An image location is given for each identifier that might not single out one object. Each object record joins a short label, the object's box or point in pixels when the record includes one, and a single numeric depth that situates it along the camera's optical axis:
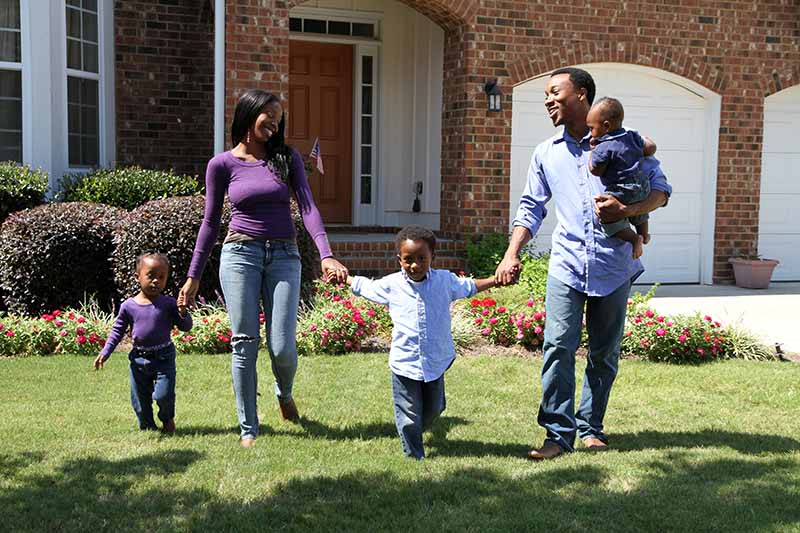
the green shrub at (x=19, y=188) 9.21
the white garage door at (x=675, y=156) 11.88
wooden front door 12.62
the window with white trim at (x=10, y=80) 9.77
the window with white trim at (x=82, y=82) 10.42
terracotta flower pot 11.91
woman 4.77
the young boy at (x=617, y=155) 4.32
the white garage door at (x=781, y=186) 12.56
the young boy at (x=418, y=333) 4.60
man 4.58
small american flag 10.12
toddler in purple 5.04
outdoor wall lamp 10.87
